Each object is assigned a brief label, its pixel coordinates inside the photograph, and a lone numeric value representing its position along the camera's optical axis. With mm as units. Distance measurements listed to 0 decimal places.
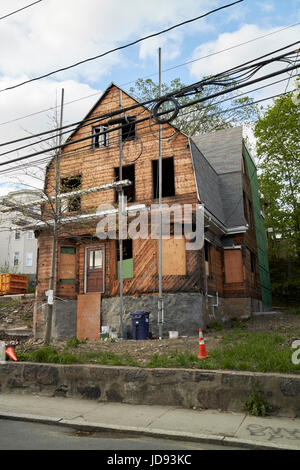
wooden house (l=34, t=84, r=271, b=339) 15523
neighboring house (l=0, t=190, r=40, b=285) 49875
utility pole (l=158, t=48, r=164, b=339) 14289
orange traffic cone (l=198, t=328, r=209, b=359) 8656
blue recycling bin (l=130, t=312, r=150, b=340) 14328
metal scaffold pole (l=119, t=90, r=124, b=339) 15227
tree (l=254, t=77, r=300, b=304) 25828
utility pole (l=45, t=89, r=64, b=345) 12057
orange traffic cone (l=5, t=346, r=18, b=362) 9609
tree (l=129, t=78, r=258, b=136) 29562
